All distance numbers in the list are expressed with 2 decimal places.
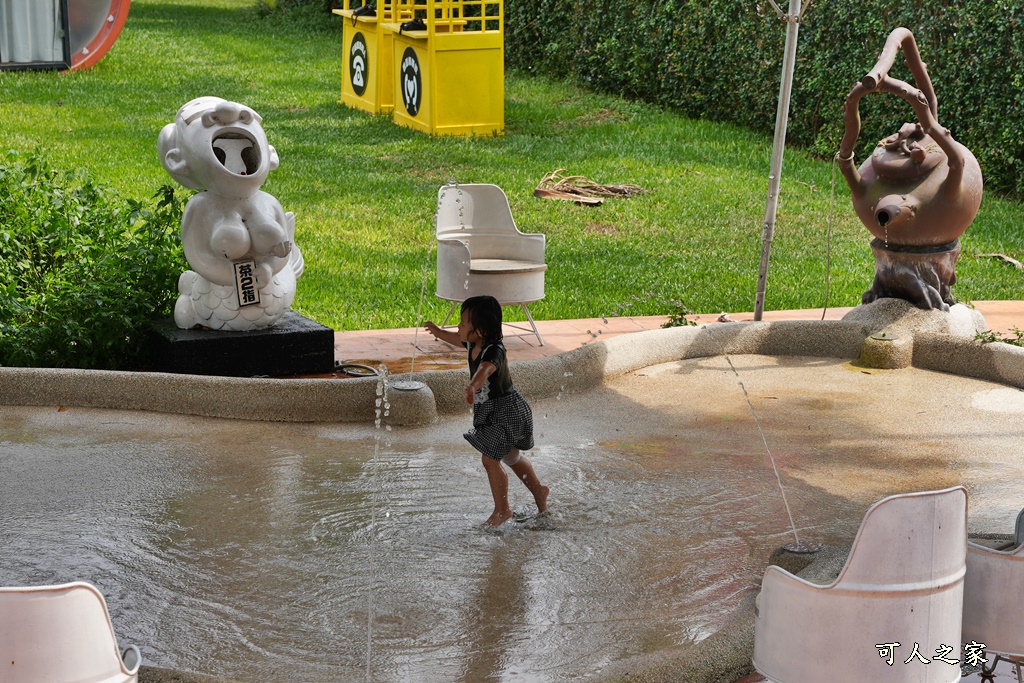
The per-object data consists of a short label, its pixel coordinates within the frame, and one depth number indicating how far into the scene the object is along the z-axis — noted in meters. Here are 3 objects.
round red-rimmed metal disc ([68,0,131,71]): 19.73
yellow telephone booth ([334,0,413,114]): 17.23
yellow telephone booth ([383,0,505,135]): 15.64
